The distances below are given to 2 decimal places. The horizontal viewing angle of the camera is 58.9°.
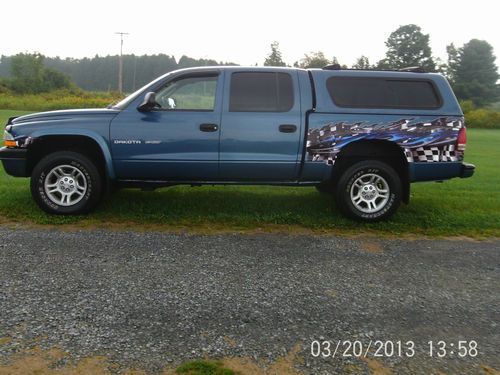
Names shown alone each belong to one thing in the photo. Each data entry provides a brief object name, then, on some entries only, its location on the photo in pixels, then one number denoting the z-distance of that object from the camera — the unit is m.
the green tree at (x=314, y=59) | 56.63
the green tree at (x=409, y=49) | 76.06
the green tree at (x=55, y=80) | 84.81
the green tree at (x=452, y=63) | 76.44
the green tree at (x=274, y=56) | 56.38
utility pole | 55.70
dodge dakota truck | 5.46
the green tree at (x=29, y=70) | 80.80
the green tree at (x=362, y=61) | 69.18
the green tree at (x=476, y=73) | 72.31
